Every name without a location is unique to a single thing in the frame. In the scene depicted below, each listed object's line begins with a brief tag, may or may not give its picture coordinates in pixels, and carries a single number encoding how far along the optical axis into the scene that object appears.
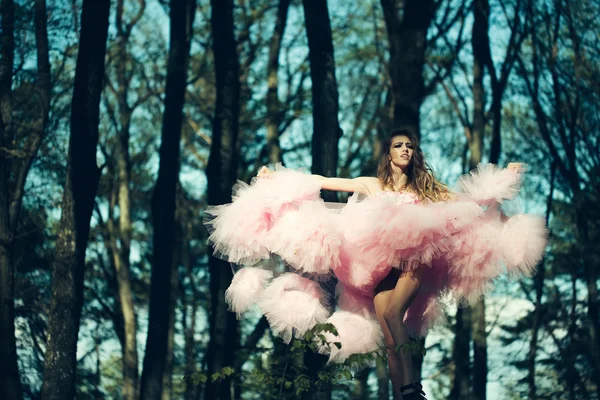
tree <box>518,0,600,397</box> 18.03
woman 6.64
